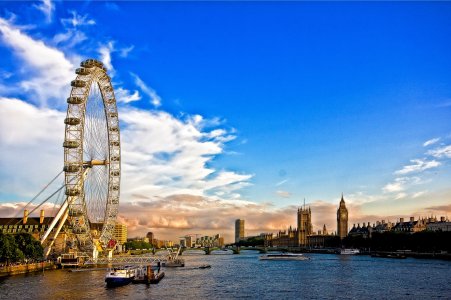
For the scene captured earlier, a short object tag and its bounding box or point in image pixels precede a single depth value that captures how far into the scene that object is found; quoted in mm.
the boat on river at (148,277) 57581
